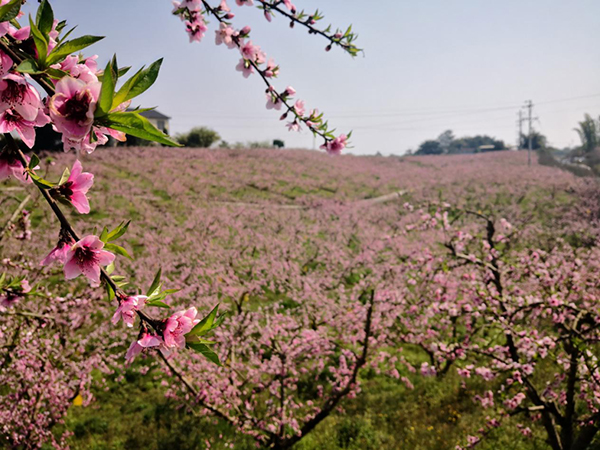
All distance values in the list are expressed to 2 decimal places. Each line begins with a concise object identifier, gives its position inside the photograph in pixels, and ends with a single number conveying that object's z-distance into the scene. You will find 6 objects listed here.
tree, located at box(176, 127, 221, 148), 39.50
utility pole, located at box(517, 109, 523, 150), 52.48
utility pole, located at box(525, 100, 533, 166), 49.31
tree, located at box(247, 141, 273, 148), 44.64
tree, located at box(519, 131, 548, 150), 56.38
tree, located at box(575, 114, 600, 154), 39.44
